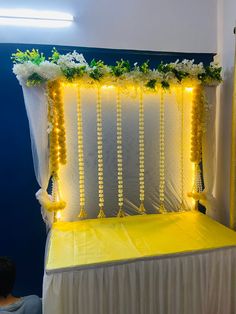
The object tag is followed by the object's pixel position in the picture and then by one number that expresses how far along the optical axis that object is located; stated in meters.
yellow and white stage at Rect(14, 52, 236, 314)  1.60
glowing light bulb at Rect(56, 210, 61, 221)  2.15
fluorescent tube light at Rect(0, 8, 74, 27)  2.05
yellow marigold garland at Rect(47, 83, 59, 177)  1.99
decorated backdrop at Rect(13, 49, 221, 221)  1.99
